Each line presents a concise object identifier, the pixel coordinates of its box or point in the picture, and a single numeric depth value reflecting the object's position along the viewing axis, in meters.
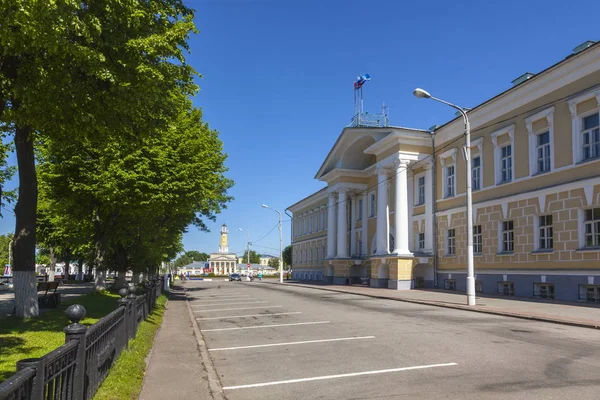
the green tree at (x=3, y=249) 113.03
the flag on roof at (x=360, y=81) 42.41
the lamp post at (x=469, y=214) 20.03
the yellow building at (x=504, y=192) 21.45
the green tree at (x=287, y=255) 121.31
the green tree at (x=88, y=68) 7.95
